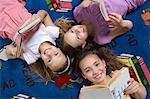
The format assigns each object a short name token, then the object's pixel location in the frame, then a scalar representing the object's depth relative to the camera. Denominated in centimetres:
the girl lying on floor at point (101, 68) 89
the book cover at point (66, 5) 94
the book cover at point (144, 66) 91
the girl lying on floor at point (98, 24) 89
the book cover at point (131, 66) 91
